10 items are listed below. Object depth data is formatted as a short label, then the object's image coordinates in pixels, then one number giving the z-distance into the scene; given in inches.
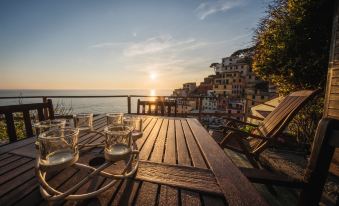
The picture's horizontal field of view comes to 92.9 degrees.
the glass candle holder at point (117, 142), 24.4
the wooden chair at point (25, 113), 58.7
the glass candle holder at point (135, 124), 37.6
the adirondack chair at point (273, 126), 74.8
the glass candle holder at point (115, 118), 42.4
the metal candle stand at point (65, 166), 17.4
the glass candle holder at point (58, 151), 20.7
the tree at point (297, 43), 120.4
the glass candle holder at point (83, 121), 42.2
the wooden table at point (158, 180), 23.8
